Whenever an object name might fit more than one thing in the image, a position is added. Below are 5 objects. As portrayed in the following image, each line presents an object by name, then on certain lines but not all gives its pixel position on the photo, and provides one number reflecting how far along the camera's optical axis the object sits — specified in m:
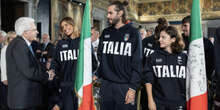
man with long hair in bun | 2.99
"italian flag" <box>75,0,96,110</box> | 3.06
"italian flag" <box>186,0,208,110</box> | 2.58
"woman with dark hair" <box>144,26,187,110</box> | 2.97
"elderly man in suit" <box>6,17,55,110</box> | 3.17
